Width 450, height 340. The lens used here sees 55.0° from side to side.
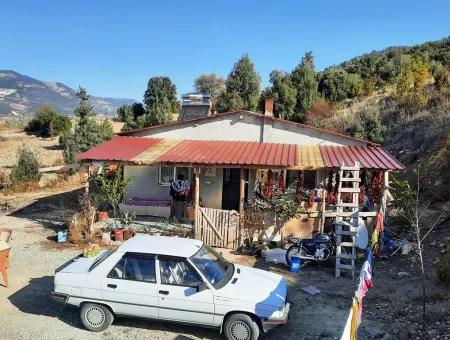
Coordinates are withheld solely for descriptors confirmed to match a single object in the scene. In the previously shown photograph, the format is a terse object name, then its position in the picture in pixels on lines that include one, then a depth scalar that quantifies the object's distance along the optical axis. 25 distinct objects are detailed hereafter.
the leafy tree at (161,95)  49.03
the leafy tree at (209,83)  71.44
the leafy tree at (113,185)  14.72
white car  7.12
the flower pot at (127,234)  13.42
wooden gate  13.07
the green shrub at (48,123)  41.78
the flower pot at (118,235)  13.39
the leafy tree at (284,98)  35.66
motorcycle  11.37
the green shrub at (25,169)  24.52
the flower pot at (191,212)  14.62
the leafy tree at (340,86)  37.16
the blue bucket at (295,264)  11.13
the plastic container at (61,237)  13.56
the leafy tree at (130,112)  47.97
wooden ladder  10.85
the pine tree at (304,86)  35.88
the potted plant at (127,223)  13.44
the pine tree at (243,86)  40.81
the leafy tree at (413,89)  27.38
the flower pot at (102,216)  15.05
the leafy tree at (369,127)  26.59
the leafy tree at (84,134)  30.14
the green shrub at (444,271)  9.22
